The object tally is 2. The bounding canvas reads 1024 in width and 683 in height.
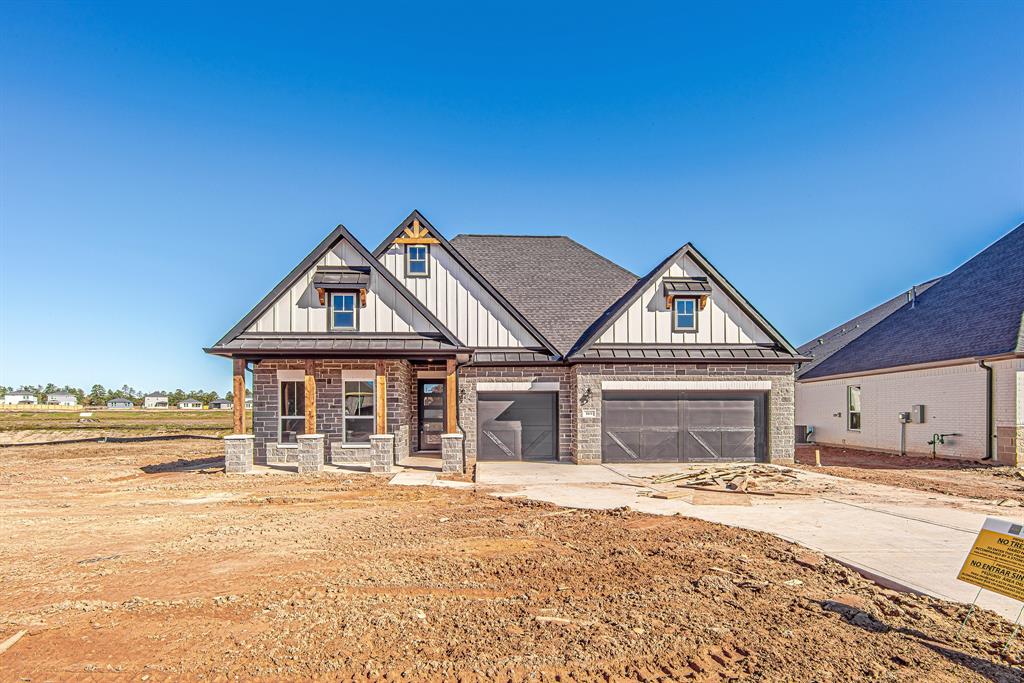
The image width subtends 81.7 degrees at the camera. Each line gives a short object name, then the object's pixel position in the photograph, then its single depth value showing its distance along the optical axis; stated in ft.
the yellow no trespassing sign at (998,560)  16.21
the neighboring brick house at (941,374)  57.11
